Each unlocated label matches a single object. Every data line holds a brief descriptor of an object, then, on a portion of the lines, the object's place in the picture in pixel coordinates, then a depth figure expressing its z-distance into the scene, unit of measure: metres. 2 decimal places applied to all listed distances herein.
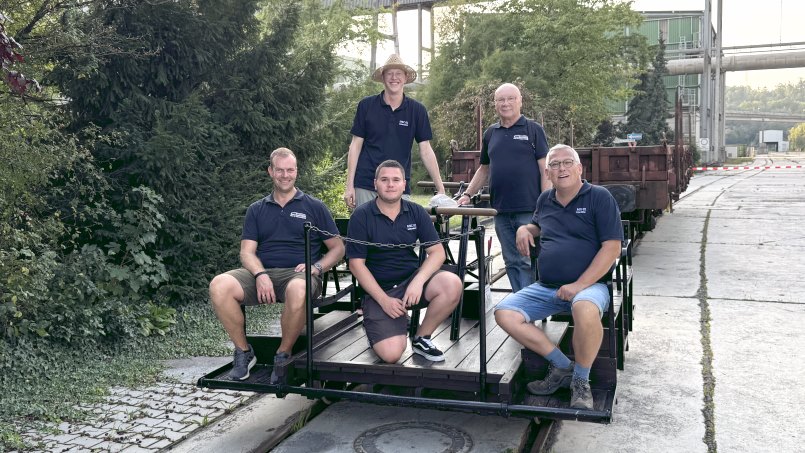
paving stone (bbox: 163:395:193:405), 5.08
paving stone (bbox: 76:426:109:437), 4.47
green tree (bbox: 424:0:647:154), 28.05
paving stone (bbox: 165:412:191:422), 4.76
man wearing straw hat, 5.71
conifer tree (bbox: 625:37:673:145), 47.47
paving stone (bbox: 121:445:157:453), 4.23
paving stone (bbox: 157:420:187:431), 4.60
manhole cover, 4.21
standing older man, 6.07
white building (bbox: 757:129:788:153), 126.31
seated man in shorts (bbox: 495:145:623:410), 4.16
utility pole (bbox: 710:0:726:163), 47.75
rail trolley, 4.00
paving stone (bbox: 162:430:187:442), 4.44
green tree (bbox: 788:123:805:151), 127.31
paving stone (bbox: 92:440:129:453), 4.24
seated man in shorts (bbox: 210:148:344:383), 4.66
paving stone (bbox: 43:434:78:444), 4.36
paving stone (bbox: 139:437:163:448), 4.33
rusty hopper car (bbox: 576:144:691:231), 11.12
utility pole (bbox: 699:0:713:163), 44.00
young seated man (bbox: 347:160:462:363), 4.53
